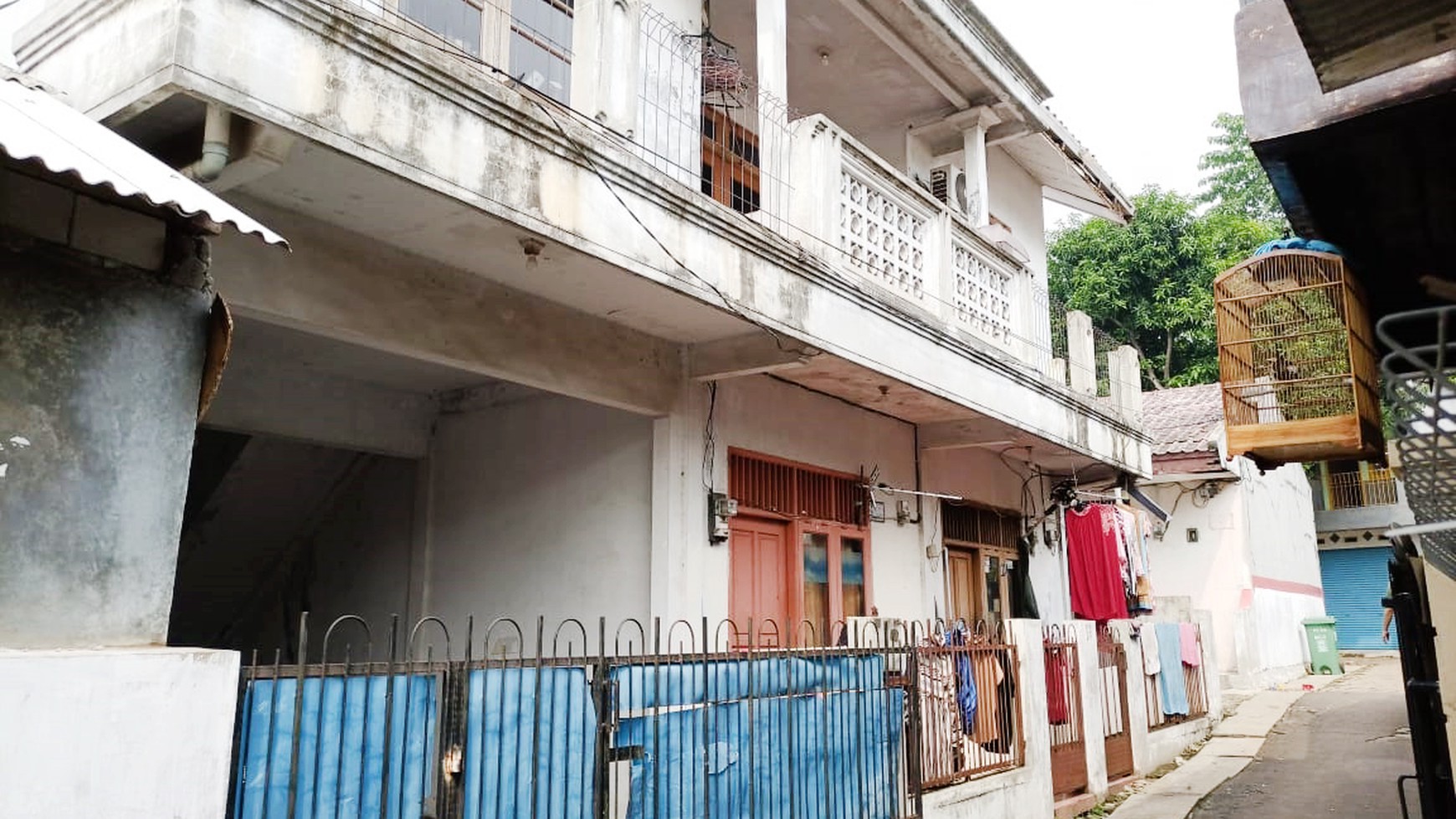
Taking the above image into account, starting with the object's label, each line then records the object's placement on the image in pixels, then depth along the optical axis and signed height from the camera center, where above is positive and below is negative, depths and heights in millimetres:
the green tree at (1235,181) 32812 +14231
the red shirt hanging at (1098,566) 13648 +701
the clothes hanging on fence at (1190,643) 13266 -313
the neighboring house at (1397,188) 2889 +2002
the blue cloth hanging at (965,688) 7940 -532
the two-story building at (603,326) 4641 +2052
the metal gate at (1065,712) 9180 -850
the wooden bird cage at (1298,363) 5078 +1328
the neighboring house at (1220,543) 19578 +1504
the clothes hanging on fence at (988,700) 8109 -642
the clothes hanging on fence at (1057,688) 9289 -624
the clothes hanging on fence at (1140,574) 13984 +629
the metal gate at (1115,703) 10398 -863
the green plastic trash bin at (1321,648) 23156 -663
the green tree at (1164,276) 28953 +9808
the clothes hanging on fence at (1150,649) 11820 -346
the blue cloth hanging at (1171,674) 12344 -669
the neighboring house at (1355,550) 29172 +1996
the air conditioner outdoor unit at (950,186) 12055 +5121
